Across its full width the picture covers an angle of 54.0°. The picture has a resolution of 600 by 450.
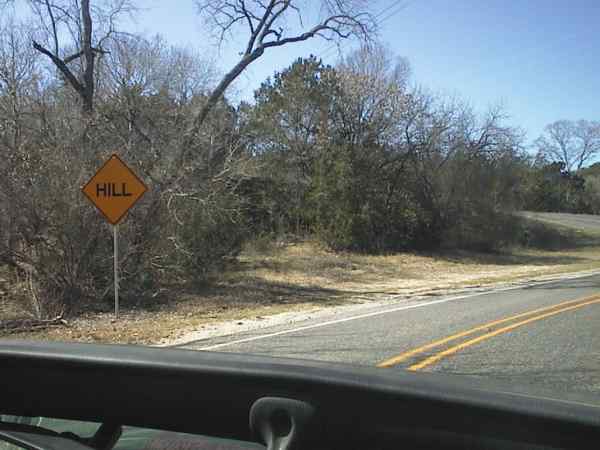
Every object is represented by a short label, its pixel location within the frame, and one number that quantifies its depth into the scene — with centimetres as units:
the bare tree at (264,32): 2156
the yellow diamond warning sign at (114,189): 1122
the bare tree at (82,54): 1819
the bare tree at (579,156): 8507
